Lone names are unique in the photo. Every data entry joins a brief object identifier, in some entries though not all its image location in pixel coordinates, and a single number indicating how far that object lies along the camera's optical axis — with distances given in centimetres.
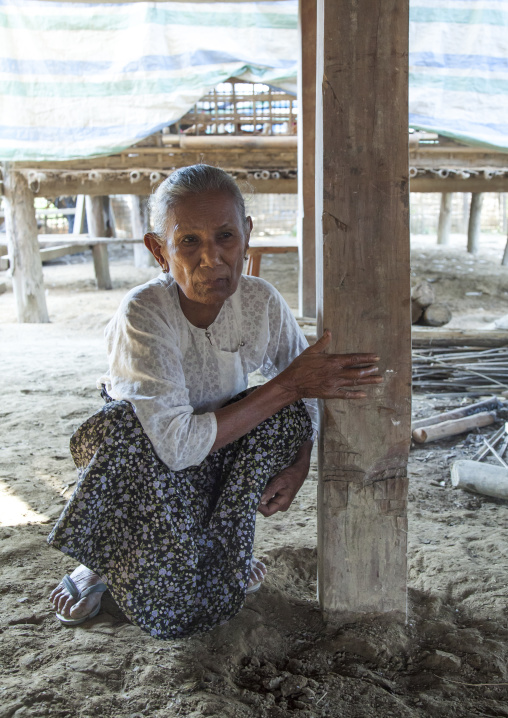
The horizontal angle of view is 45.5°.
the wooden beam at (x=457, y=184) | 707
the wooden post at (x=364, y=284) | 143
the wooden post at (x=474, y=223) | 1164
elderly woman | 160
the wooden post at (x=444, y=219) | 1299
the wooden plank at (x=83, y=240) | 928
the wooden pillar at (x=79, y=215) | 1270
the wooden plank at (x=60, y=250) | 899
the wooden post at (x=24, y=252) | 682
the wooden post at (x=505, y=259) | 1045
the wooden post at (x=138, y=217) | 1100
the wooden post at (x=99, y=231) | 950
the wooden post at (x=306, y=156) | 461
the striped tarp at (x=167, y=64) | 464
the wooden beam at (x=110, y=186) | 678
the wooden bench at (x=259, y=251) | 572
